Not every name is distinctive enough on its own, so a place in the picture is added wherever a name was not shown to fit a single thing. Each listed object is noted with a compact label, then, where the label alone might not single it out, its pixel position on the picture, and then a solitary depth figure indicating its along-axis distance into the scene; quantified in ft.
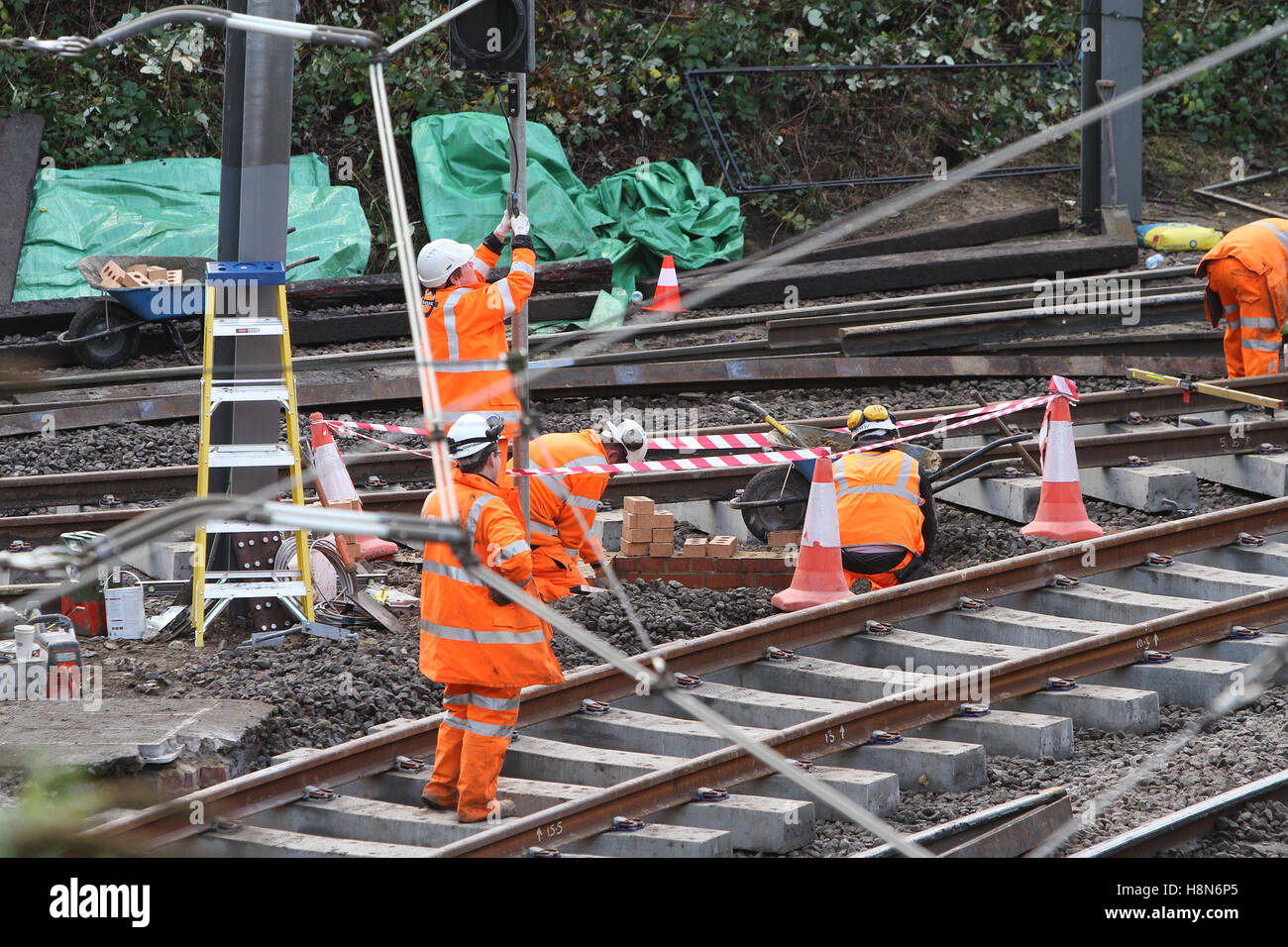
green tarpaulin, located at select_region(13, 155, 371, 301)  95.20
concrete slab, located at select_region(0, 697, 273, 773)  38.29
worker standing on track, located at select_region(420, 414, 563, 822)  36.45
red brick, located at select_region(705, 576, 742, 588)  54.34
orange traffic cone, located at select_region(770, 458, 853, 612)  50.96
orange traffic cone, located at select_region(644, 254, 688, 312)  92.43
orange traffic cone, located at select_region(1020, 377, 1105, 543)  56.85
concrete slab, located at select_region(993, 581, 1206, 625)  49.26
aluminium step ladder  49.80
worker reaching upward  53.62
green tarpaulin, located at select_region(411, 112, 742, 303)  101.81
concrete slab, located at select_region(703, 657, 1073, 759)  41.11
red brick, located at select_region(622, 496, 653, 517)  53.67
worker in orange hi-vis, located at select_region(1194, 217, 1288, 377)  74.90
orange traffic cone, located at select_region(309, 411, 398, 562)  57.72
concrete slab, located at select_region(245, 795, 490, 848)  36.73
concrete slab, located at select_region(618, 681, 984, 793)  39.50
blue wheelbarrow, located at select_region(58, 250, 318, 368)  83.97
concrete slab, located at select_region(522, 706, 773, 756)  41.81
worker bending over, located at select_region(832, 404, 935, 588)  52.85
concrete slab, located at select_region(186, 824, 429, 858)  34.83
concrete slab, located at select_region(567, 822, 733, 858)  34.86
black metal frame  113.29
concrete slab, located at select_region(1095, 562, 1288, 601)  50.83
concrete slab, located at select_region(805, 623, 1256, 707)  43.86
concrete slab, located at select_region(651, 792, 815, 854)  36.06
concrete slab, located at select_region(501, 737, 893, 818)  37.93
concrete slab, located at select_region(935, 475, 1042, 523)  61.00
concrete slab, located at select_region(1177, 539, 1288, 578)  53.88
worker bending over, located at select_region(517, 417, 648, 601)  52.54
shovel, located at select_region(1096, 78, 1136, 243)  104.99
